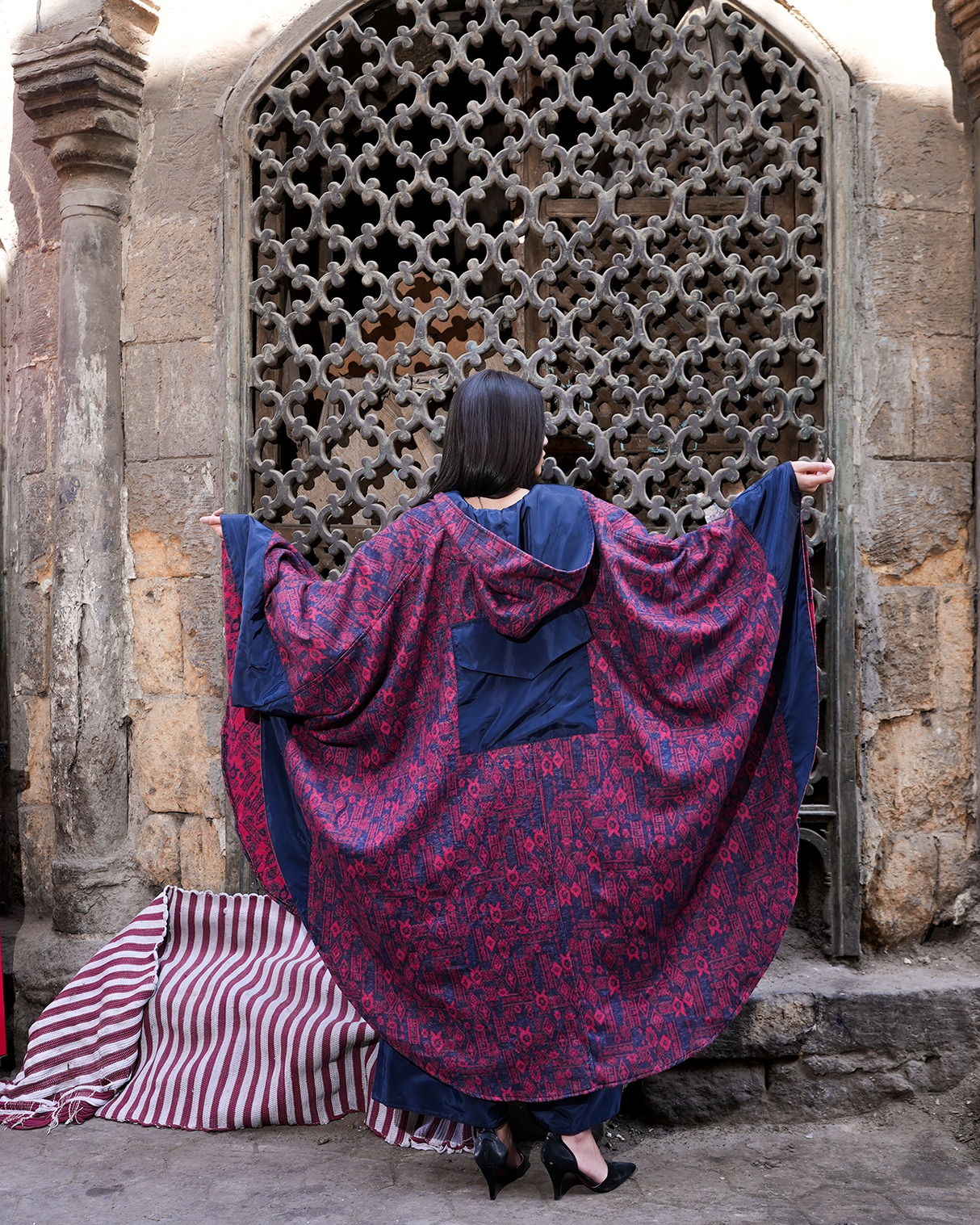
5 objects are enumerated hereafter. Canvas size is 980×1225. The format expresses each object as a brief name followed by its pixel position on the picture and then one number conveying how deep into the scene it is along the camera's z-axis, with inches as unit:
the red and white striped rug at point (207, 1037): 110.9
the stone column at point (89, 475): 128.4
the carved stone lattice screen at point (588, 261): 124.3
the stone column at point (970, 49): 120.2
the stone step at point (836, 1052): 113.3
